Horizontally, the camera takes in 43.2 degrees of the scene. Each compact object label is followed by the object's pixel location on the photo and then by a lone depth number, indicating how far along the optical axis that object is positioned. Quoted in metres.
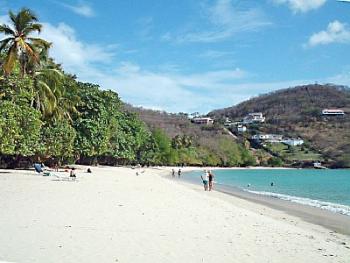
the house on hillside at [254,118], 129.35
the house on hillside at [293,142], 102.51
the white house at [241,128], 131.00
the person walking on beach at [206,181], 25.52
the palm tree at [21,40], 21.89
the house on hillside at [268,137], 112.36
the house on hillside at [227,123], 138.62
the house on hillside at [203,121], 135.61
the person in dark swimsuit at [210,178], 24.84
